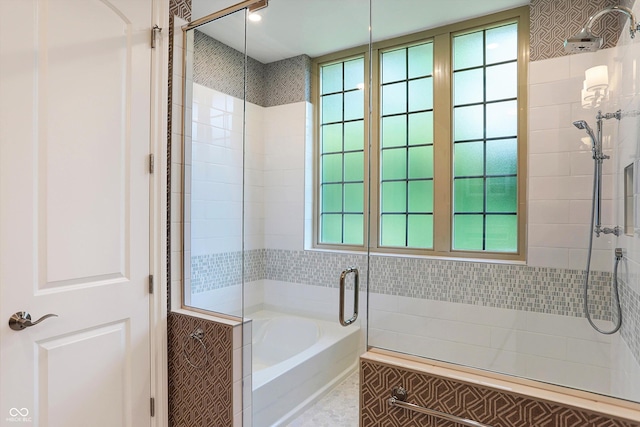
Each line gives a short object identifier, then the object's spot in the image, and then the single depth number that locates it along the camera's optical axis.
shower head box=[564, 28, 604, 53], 2.00
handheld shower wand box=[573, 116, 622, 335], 2.00
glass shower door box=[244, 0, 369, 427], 2.91
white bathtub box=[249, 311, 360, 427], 2.15
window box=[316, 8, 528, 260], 2.42
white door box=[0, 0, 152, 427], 1.44
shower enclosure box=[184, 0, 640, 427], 2.00
